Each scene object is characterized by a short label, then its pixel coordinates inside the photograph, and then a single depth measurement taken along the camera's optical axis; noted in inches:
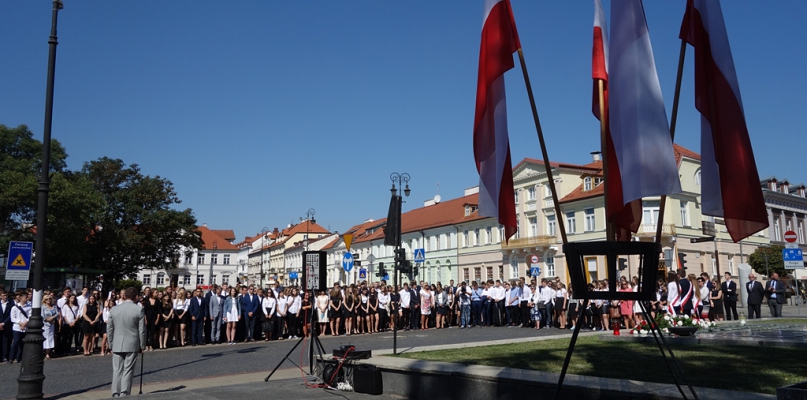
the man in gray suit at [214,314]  815.1
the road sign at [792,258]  981.2
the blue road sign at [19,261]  568.7
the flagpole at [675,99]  213.2
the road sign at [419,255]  1357.0
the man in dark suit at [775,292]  932.6
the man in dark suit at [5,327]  632.8
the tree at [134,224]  2018.9
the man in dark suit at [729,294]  933.2
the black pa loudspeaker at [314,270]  472.4
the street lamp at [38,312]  386.3
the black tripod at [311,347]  416.0
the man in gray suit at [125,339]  391.9
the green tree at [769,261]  2191.2
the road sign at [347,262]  1144.2
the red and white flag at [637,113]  199.0
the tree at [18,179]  1671.5
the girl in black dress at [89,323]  690.8
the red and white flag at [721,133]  209.9
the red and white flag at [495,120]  238.8
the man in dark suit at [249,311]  847.1
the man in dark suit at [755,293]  910.4
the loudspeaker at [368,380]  361.4
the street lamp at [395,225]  506.8
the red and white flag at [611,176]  215.3
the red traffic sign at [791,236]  944.5
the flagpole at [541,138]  223.8
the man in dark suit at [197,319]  796.0
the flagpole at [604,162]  216.7
